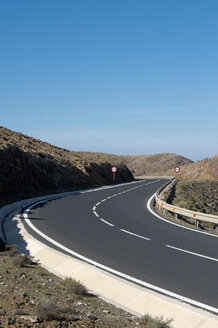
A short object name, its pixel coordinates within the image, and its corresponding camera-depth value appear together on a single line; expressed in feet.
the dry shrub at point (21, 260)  26.91
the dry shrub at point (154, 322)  16.53
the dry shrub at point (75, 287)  21.61
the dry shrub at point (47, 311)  15.98
